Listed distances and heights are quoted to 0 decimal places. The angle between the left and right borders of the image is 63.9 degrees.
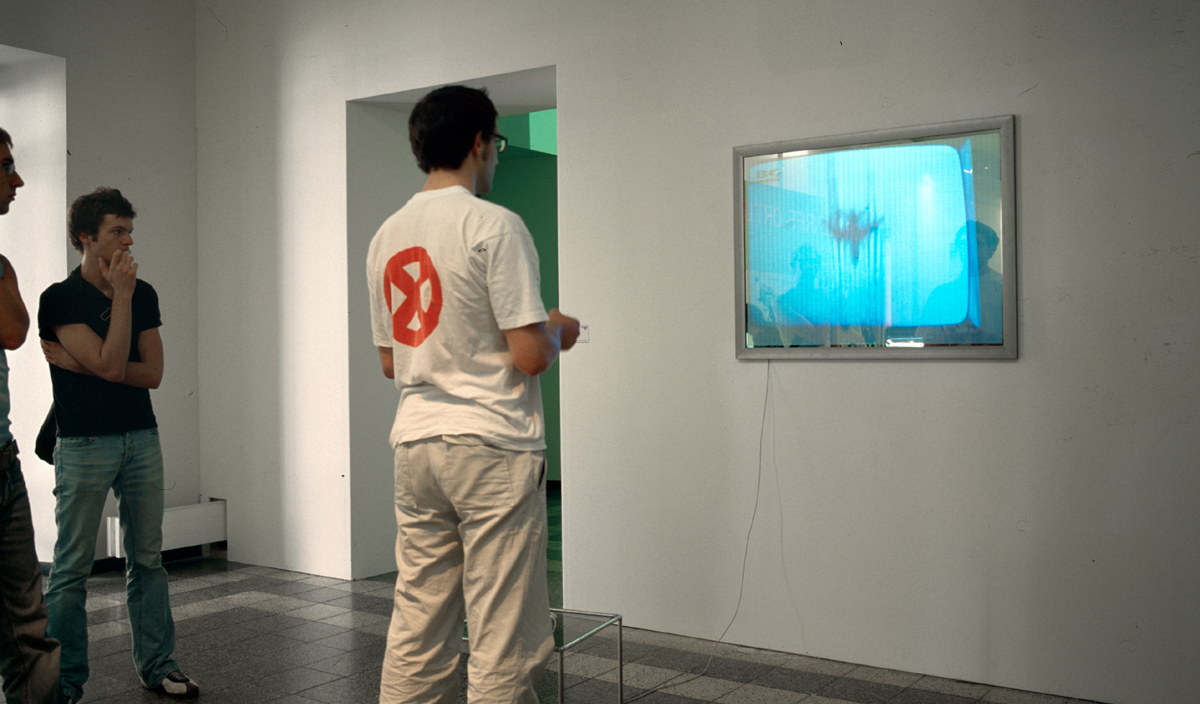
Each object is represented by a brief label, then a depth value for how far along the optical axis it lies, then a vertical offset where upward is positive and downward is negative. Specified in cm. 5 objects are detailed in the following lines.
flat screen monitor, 317 +35
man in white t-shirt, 181 -13
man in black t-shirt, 282 -20
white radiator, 505 -90
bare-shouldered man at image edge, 218 -51
